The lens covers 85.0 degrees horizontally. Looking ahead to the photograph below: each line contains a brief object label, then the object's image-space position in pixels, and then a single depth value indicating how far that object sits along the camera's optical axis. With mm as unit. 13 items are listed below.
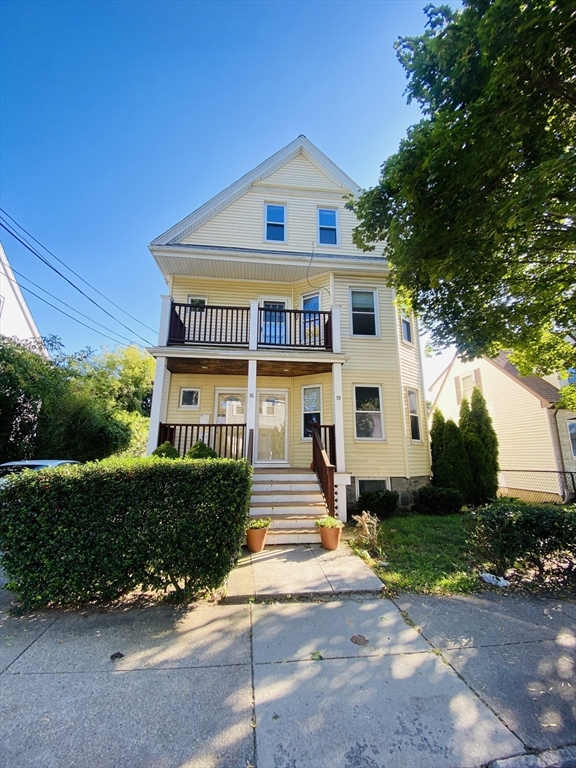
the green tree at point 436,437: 10328
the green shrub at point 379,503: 8320
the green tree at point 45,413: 8883
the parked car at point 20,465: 6836
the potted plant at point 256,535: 5594
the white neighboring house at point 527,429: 12586
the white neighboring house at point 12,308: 13852
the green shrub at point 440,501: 8953
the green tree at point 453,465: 9836
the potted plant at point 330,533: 5793
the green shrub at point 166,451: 6675
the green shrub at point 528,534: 4422
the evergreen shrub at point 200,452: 6757
